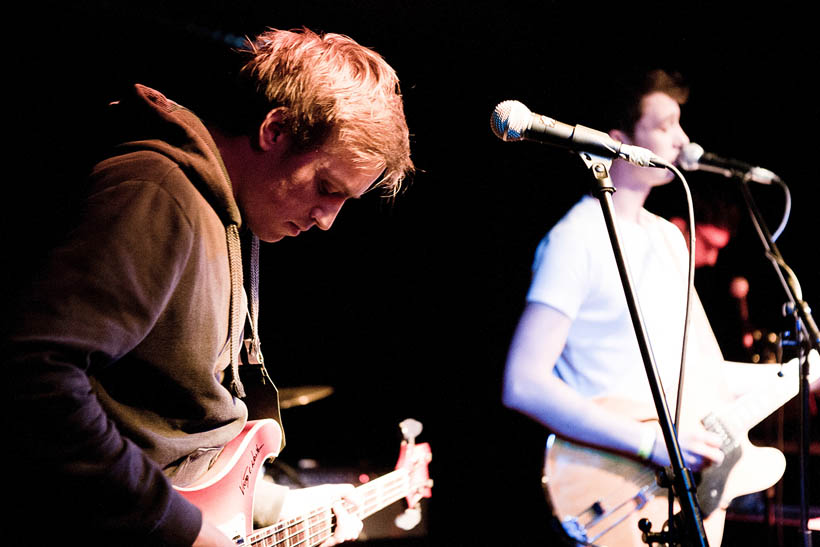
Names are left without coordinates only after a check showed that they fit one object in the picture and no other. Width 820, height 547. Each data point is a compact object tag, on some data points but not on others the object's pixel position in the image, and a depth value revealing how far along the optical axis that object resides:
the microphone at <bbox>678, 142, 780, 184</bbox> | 2.22
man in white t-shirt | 2.02
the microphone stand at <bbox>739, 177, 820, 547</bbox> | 1.82
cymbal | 3.05
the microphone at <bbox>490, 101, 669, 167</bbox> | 1.35
